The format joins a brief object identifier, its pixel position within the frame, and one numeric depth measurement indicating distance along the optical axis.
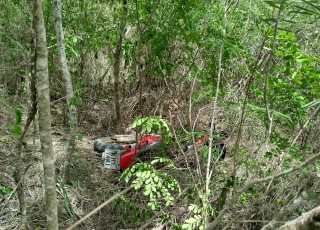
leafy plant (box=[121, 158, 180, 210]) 2.01
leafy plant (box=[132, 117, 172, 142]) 2.04
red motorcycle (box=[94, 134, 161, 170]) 2.81
